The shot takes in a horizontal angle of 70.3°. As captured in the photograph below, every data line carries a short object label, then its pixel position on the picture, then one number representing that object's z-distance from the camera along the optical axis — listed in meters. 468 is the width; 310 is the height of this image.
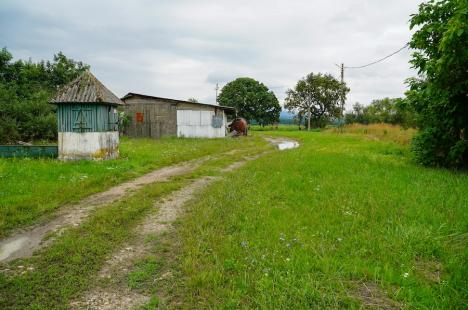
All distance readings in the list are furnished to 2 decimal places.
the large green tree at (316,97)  61.37
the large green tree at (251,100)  60.91
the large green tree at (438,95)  10.19
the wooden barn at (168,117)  29.38
